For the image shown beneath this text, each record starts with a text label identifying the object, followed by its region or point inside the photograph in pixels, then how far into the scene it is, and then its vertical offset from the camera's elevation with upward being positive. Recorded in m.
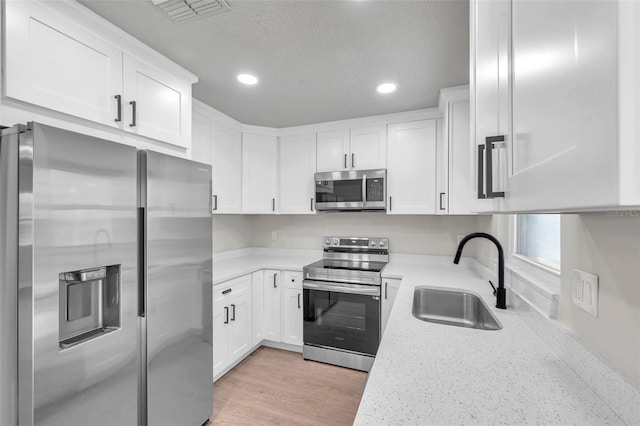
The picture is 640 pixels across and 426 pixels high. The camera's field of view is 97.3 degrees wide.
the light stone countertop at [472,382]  0.70 -0.50
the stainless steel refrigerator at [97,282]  1.00 -0.29
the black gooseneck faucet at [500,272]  1.48 -0.31
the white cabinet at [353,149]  2.83 +0.68
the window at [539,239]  1.33 -0.14
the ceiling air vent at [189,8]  1.30 +0.98
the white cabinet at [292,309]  2.82 -0.95
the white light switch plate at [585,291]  0.82 -0.24
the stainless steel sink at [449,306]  1.75 -0.60
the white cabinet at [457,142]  2.24 +0.60
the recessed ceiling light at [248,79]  2.00 +0.98
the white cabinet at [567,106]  0.24 +0.13
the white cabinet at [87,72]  1.13 +0.70
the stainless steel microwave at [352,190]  2.74 +0.24
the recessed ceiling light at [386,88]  2.15 +0.99
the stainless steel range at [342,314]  2.50 -0.92
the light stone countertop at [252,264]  2.47 -0.53
